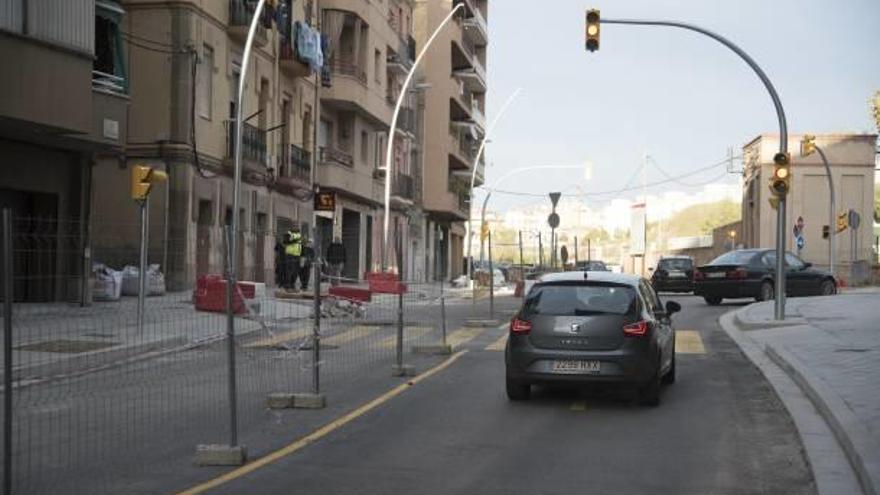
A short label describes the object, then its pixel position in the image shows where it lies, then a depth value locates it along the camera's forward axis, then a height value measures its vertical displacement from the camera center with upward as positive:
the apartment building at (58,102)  18.56 +3.23
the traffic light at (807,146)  36.66 +4.60
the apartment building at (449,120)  62.31 +10.10
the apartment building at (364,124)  42.31 +6.79
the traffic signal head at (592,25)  22.92 +5.47
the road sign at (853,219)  41.22 +2.27
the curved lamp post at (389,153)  36.34 +4.40
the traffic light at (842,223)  46.07 +2.39
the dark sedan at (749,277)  28.31 -0.02
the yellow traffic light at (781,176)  20.73 +1.98
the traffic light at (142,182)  18.50 +1.61
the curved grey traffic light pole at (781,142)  20.44 +2.73
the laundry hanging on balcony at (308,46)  36.09 +7.96
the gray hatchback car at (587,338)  11.20 -0.68
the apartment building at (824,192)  62.00 +5.05
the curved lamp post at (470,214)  51.02 +3.18
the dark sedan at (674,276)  37.00 +0.00
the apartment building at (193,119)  28.39 +4.44
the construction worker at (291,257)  28.86 +0.46
